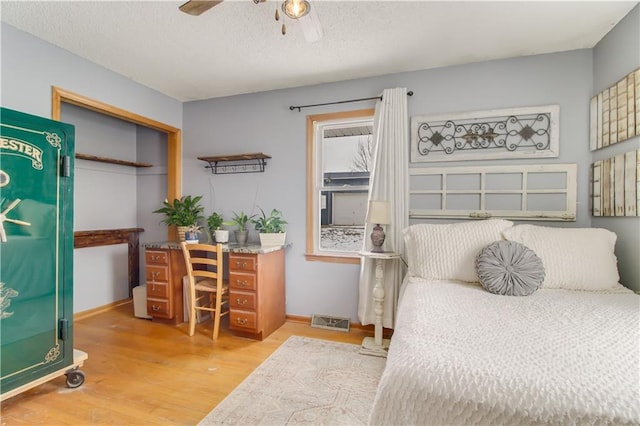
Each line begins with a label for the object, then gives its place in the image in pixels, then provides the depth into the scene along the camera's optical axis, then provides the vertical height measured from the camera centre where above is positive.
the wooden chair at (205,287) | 2.81 -0.75
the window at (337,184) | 3.18 +0.31
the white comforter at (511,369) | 0.82 -0.50
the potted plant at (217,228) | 3.29 -0.19
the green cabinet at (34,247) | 1.73 -0.22
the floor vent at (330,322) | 3.05 -1.15
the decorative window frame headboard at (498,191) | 2.46 +0.18
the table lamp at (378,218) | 2.62 -0.05
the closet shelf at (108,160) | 3.29 +0.61
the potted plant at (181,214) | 3.34 -0.03
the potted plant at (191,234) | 3.27 -0.25
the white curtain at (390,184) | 2.84 +0.27
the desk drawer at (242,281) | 2.82 -0.66
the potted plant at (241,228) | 3.28 -0.19
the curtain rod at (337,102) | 2.87 +1.14
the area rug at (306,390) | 1.74 -1.20
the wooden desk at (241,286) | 2.81 -0.75
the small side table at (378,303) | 2.61 -0.82
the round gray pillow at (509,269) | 1.85 -0.36
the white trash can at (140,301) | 3.34 -1.01
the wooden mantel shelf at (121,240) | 3.41 -0.36
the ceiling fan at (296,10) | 1.41 +0.98
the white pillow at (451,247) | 2.11 -0.26
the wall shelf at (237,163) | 3.36 +0.58
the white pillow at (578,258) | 1.93 -0.30
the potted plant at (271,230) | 3.12 -0.20
